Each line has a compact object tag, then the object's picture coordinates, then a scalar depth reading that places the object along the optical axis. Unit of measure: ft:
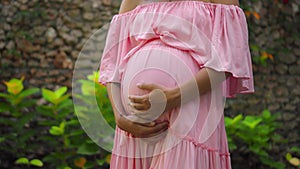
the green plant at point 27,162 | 13.47
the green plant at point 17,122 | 14.16
